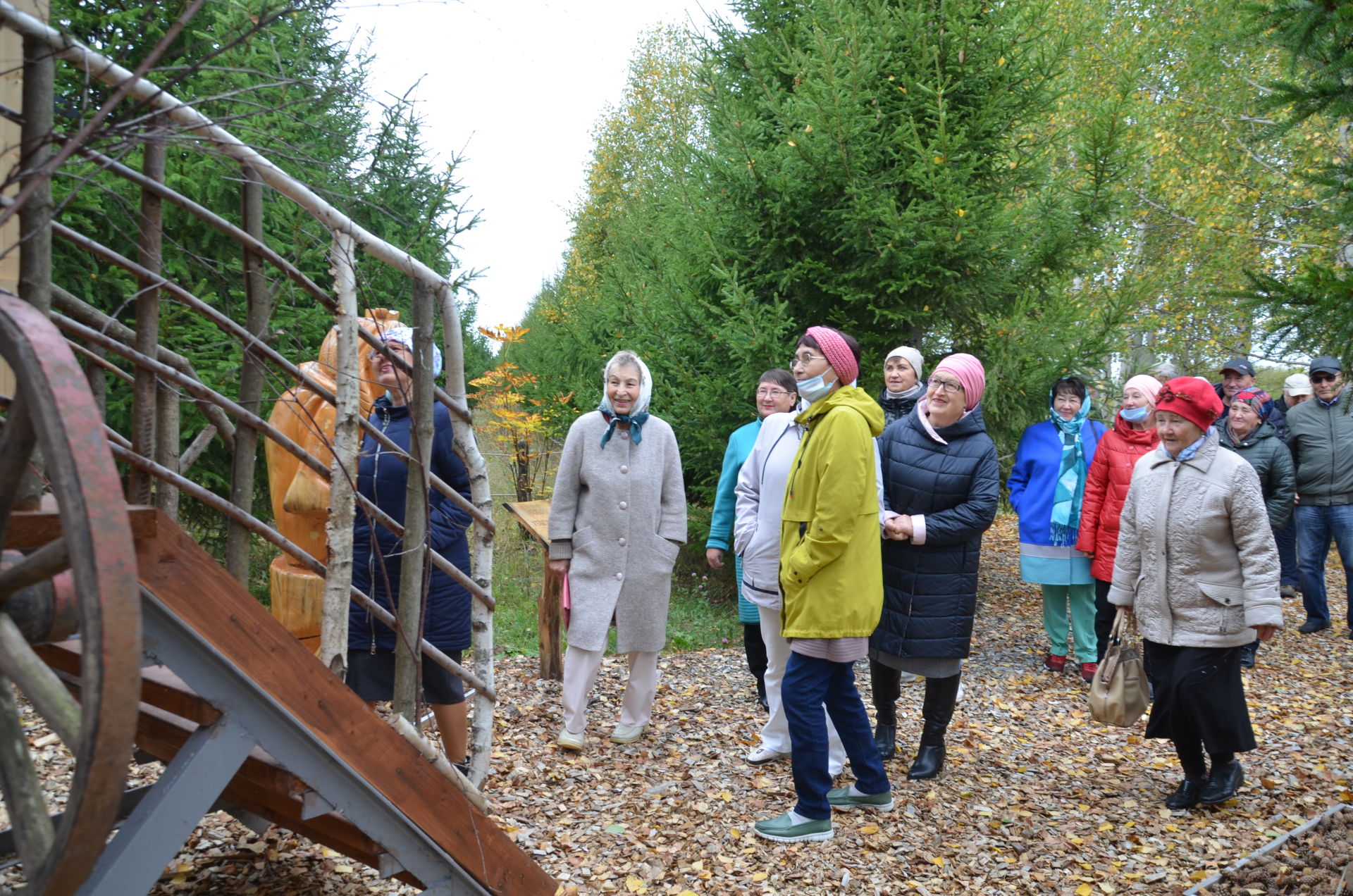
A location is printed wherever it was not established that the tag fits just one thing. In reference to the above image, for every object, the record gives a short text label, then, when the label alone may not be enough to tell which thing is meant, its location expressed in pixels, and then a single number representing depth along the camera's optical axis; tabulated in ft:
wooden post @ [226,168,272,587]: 8.14
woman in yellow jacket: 12.25
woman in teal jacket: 17.80
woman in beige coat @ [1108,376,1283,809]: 13.17
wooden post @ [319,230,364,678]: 7.88
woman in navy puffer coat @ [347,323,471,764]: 12.36
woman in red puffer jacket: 19.51
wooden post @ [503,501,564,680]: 19.43
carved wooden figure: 13.06
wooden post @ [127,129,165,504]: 7.60
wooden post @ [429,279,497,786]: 9.03
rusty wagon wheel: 3.97
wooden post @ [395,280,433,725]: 8.50
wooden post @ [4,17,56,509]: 5.64
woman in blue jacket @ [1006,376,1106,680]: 20.93
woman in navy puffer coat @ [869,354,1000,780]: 14.78
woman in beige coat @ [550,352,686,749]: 16.12
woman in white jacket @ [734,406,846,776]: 15.34
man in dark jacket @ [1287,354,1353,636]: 24.95
